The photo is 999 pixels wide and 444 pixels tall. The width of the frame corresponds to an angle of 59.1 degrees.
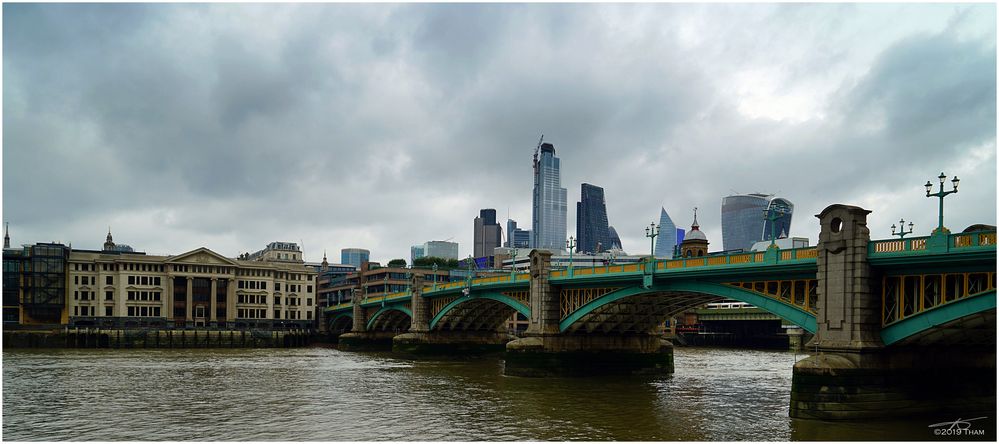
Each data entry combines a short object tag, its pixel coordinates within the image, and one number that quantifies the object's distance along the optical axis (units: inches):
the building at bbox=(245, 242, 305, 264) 7677.2
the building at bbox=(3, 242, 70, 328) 4879.4
